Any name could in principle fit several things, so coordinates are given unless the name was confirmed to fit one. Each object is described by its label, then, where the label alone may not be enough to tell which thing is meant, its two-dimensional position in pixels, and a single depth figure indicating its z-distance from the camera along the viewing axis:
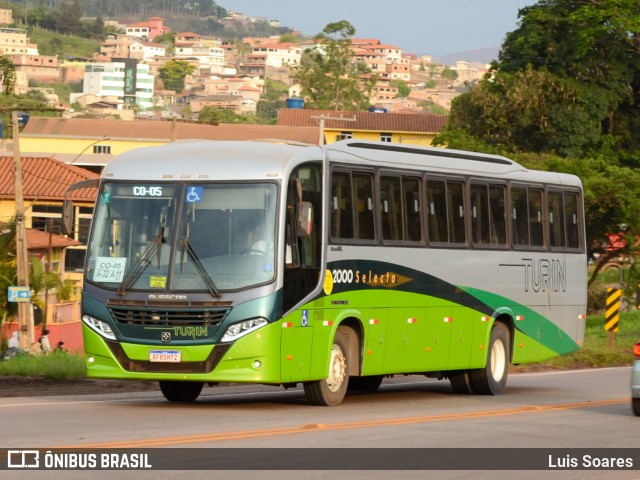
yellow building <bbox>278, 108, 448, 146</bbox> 114.50
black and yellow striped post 36.33
